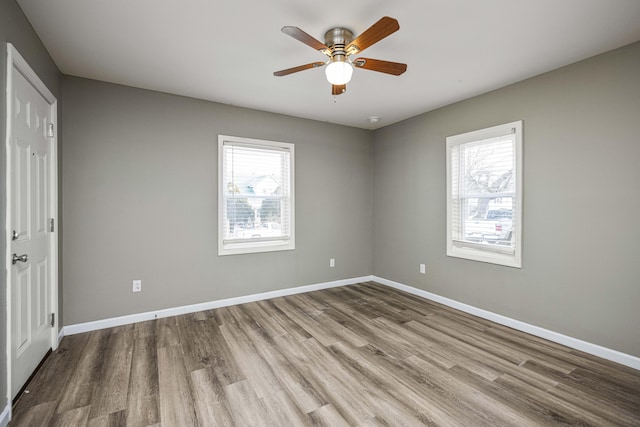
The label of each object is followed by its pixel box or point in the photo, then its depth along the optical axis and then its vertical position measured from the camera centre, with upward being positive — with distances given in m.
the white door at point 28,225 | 1.89 -0.10
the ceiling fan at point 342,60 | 2.10 +1.15
